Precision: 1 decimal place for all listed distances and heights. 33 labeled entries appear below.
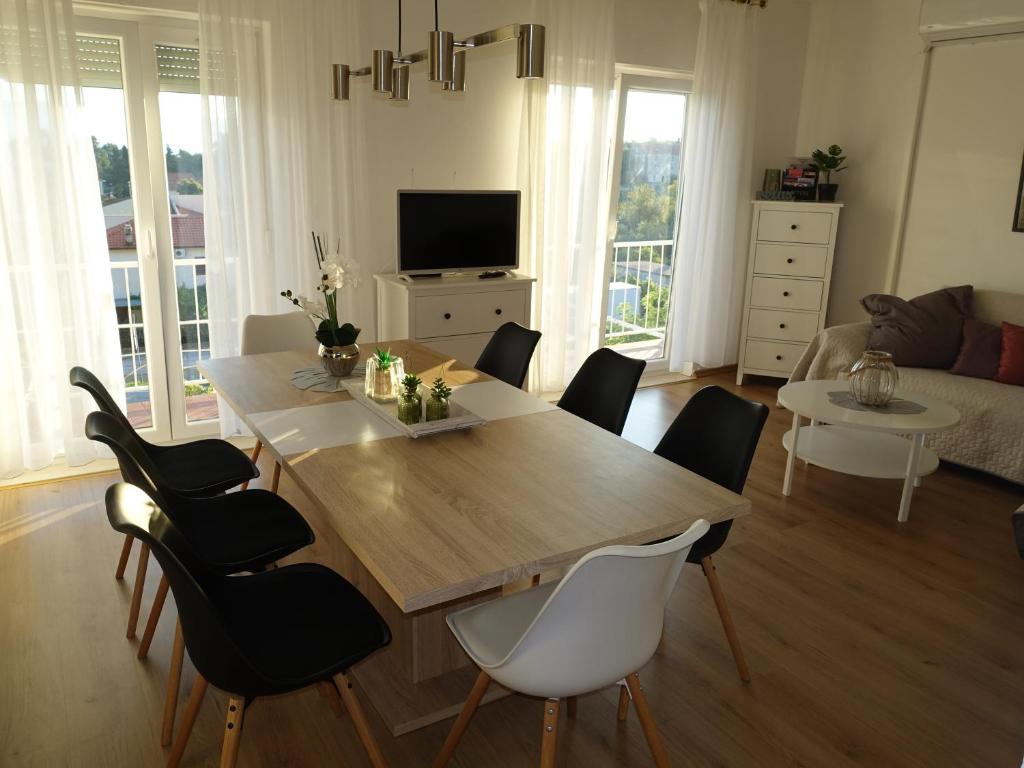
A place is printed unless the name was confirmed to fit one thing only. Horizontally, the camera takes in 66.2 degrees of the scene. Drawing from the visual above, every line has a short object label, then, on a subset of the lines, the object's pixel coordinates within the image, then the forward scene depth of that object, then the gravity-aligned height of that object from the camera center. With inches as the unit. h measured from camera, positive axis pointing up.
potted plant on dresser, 225.0 +10.3
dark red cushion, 173.0 -32.6
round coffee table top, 142.3 -38.5
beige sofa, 160.9 -40.3
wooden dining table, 69.4 -30.6
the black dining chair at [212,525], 84.5 -41.5
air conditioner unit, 187.8 +45.3
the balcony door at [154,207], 155.3 -5.3
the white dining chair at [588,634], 61.9 -36.9
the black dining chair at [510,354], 135.3 -27.9
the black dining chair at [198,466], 109.5 -40.5
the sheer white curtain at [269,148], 159.0 +7.6
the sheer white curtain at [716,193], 223.8 +1.6
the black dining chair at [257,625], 63.2 -40.9
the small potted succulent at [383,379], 109.1 -25.8
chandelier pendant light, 88.4 +15.5
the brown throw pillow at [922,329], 186.5 -29.1
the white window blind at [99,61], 151.8 +22.3
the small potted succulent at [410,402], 100.5 -26.6
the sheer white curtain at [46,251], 141.0 -13.6
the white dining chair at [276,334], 147.5 -27.8
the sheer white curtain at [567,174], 196.1 +4.8
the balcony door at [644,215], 225.1 -5.6
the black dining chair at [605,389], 116.3 -29.1
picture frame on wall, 194.0 -1.3
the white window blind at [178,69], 158.9 +22.2
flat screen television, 182.2 -9.5
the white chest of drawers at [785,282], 225.9 -23.2
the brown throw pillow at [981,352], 178.5 -32.4
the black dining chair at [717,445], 94.6 -30.6
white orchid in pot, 118.7 -22.5
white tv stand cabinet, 179.2 -27.3
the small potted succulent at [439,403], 101.4 -26.9
